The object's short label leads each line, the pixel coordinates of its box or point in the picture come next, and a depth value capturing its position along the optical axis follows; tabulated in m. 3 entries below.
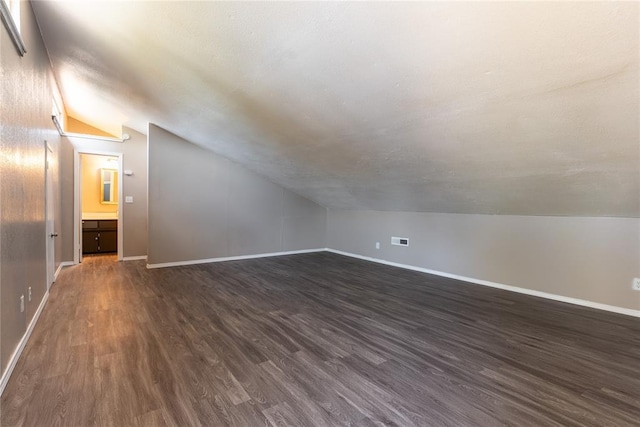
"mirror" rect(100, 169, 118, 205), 7.16
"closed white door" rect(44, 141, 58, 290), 3.50
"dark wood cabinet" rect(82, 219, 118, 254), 6.42
